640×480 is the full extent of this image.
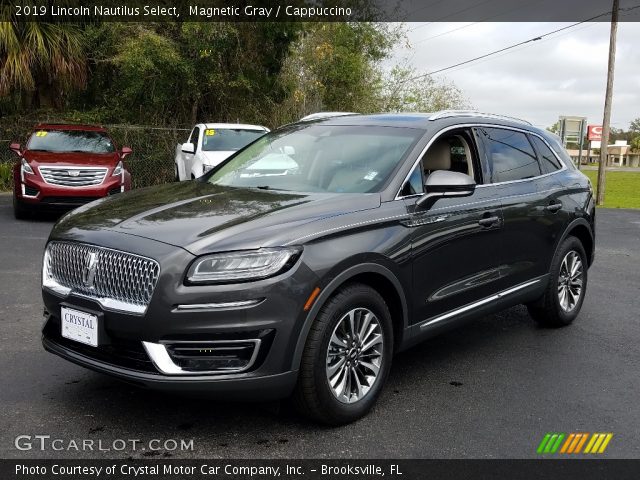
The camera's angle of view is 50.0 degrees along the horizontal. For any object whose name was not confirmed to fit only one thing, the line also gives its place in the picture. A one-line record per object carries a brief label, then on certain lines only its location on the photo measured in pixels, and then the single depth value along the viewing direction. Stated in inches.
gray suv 131.5
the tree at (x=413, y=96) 1250.0
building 4269.2
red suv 453.4
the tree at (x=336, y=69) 859.9
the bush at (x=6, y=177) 673.0
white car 534.0
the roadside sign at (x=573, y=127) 999.0
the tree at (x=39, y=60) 644.1
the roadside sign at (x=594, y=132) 1449.3
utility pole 845.8
